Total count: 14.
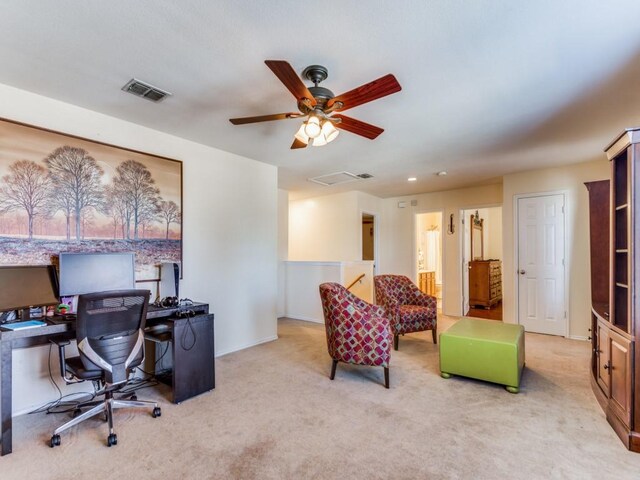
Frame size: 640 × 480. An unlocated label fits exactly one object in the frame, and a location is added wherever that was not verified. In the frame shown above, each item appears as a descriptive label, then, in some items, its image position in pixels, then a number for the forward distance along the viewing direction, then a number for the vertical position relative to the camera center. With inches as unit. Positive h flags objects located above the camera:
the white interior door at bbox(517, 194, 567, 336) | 185.2 -12.7
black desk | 79.7 -35.0
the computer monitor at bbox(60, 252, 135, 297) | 100.0 -9.4
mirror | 286.8 +4.7
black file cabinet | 105.2 -37.1
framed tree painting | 97.3 +15.1
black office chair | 83.8 -27.2
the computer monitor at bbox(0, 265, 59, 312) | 90.0 -12.5
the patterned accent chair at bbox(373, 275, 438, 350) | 157.6 -32.4
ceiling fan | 73.0 +35.7
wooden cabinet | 80.7 -21.5
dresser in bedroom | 262.8 -32.5
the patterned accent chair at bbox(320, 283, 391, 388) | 116.3 -33.0
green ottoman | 110.3 -39.5
